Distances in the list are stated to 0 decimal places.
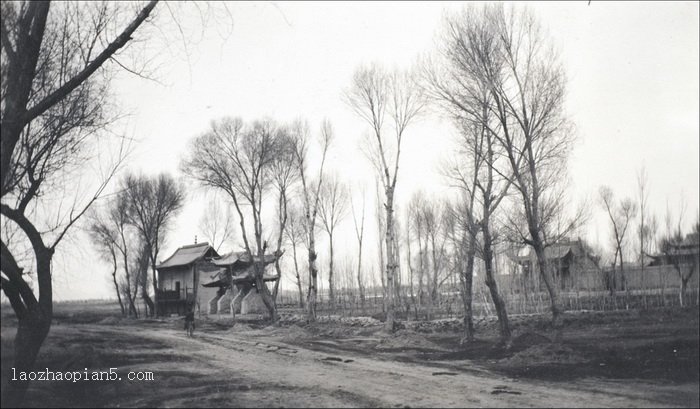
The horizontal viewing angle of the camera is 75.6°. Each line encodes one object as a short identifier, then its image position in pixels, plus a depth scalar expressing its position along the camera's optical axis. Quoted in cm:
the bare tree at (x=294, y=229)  4453
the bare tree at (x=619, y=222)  3916
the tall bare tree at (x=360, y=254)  4097
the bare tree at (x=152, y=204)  3584
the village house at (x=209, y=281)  4056
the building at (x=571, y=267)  3231
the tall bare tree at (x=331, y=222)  3877
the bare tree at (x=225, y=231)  4035
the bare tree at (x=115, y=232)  3843
